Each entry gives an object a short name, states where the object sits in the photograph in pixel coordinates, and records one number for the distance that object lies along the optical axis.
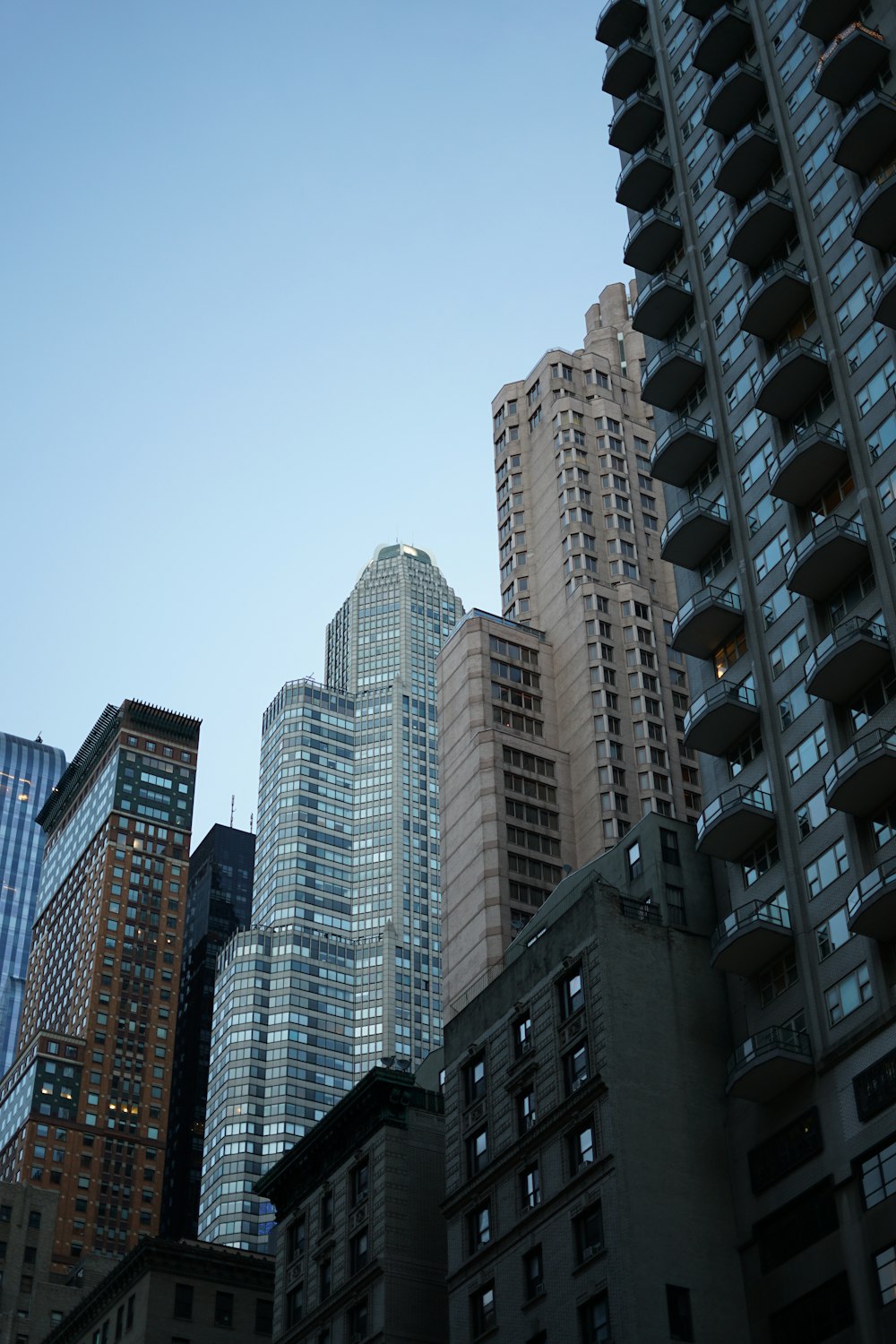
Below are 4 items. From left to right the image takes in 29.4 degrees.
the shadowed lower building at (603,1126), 65.88
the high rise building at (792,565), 64.50
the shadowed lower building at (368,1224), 81.81
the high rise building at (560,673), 143.62
